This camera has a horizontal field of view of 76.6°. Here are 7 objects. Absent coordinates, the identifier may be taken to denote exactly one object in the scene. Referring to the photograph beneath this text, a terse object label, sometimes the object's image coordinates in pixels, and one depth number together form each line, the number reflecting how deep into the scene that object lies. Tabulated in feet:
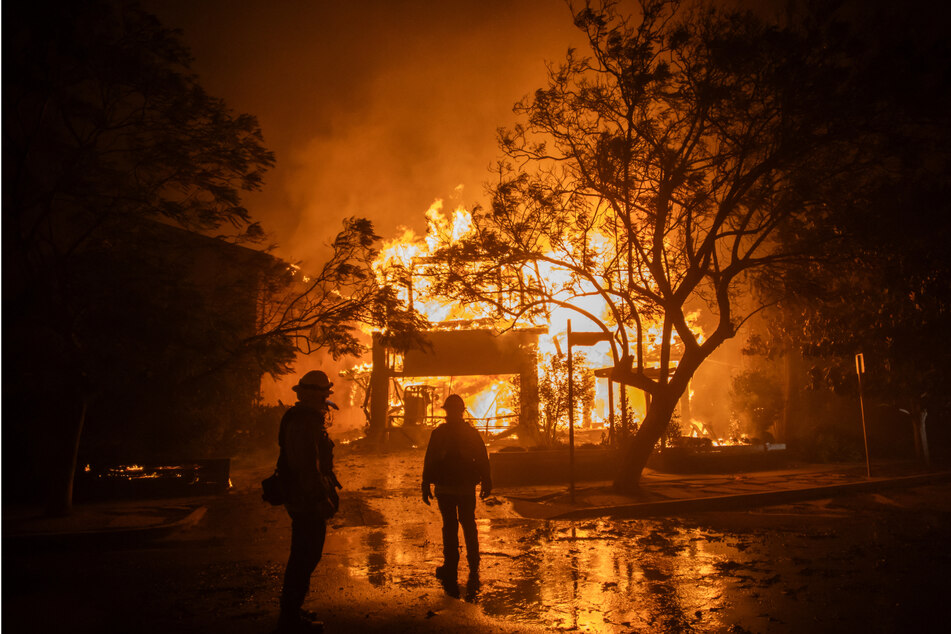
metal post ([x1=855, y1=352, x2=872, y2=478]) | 46.73
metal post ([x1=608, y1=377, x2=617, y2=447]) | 52.49
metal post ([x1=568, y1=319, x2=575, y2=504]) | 36.79
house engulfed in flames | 59.88
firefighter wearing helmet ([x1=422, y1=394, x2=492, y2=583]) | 20.76
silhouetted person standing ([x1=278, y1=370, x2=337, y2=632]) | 15.62
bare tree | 40.55
